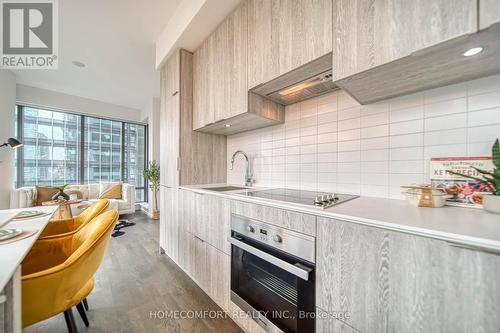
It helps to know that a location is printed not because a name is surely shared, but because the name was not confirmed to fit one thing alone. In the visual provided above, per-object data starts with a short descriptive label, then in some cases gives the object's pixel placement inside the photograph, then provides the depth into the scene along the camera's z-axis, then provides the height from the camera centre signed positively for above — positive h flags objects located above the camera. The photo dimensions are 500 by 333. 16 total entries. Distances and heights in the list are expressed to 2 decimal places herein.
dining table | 0.68 -0.41
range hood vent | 1.18 +0.62
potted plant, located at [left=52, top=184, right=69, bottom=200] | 2.47 -0.42
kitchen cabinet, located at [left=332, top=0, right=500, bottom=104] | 0.68 +0.51
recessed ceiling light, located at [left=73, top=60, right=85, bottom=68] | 3.01 +1.66
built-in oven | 0.93 -0.65
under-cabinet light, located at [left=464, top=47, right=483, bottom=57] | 0.75 +0.48
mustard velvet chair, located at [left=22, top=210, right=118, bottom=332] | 0.88 -0.61
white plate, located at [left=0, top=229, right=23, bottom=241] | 0.99 -0.39
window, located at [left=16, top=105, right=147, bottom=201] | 4.07 +0.37
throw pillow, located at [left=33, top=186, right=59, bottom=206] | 3.55 -0.59
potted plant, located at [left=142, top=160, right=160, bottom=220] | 4.30 -0.34
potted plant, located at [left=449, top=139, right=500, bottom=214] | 0.78 -0.08
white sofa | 3.43 -0.69
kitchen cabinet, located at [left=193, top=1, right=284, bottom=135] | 1.56 +0.75
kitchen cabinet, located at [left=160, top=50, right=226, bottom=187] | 2.14 +0.29
